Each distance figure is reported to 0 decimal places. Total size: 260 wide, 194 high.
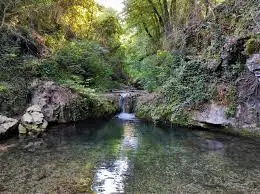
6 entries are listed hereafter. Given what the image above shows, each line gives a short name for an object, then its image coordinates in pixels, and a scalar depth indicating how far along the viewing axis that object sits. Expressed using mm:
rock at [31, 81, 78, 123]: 7897
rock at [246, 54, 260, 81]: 6205
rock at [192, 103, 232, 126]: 7504
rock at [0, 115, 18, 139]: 6243
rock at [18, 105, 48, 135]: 6859
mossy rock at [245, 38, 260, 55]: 6564
